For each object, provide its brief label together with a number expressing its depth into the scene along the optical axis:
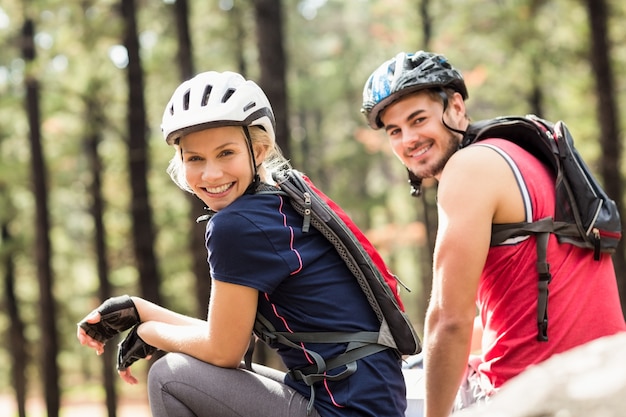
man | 2.94
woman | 2.93
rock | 1.43
